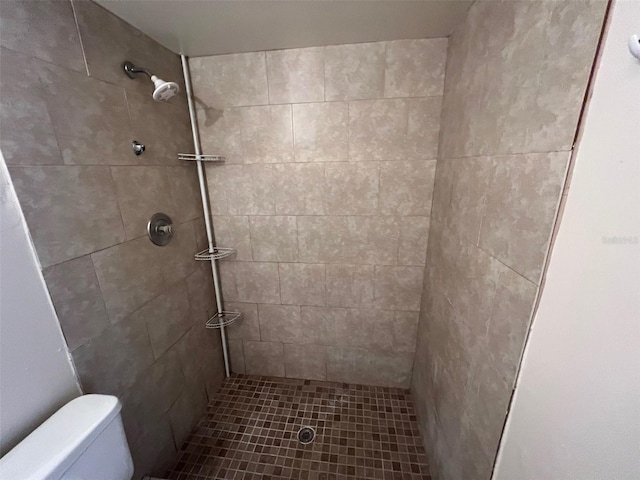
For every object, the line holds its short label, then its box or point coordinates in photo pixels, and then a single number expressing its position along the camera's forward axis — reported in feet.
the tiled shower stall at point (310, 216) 2.30
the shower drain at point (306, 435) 4.73
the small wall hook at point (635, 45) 1.18
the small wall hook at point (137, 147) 3.54
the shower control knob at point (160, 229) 3.84
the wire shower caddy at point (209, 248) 4.61
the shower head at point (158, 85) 3.24
